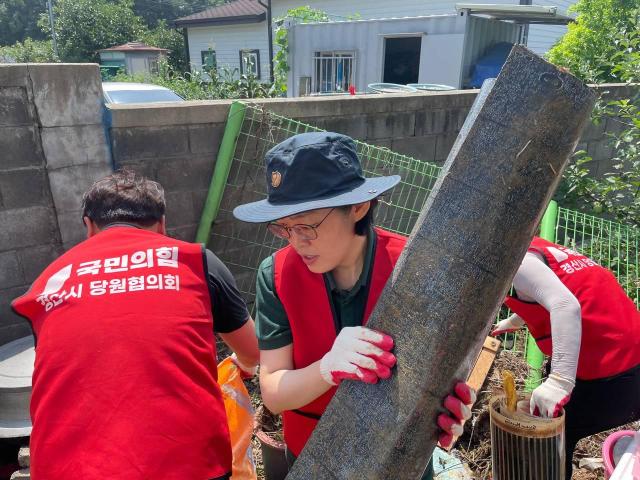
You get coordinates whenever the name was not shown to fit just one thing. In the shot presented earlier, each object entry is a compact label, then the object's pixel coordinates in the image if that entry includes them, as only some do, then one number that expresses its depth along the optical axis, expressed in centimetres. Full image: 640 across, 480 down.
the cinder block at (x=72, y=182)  319
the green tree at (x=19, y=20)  5434
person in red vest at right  203
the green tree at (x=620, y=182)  464
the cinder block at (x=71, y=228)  327
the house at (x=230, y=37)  2456
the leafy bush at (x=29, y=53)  3244
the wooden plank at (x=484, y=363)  327
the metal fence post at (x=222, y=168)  365
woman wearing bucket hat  139
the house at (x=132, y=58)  3000
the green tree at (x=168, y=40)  3603
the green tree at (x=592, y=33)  768
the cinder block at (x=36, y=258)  321
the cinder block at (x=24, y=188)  305
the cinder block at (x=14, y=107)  294
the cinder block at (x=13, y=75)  290
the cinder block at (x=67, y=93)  303
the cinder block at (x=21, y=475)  248
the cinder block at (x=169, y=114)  327
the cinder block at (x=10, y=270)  314
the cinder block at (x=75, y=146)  312
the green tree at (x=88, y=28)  3575
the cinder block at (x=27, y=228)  311
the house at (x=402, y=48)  1148
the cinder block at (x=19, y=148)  299
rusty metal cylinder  159
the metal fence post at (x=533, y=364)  312
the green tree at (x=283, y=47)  1327
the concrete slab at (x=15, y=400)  265
